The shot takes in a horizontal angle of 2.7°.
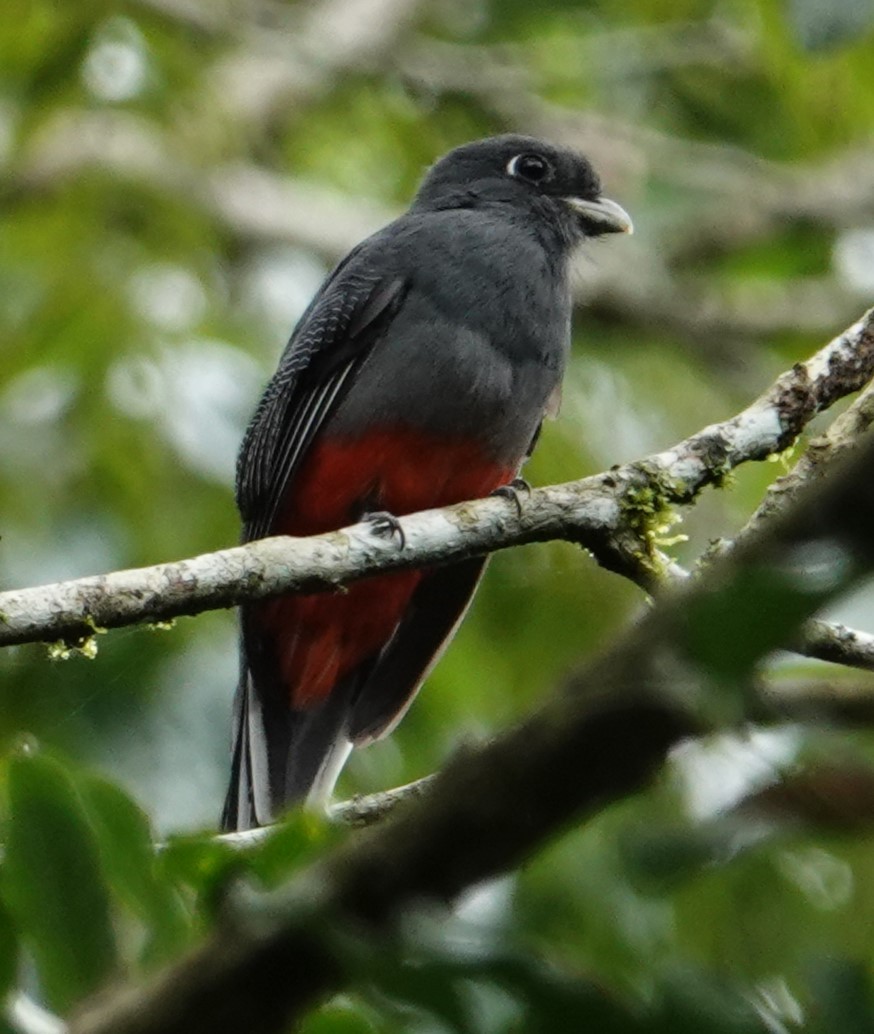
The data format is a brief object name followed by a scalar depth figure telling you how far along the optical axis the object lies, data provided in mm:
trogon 4736
